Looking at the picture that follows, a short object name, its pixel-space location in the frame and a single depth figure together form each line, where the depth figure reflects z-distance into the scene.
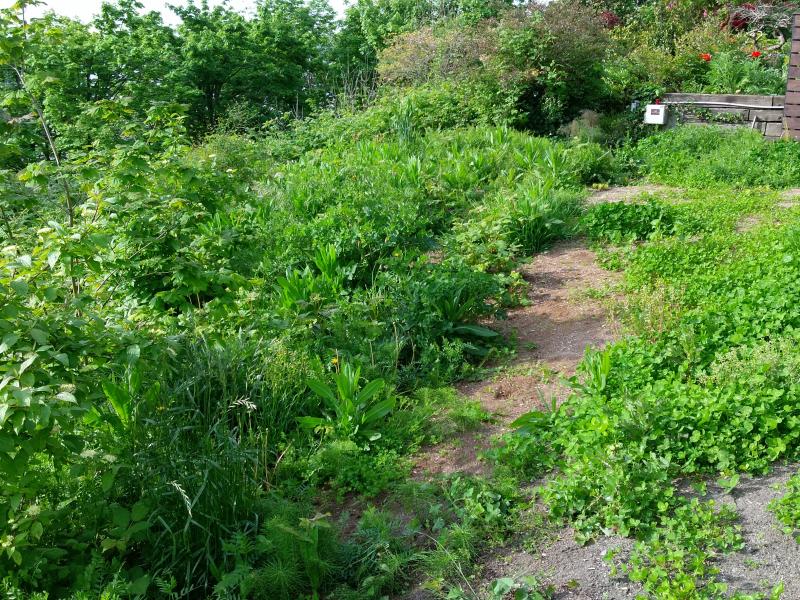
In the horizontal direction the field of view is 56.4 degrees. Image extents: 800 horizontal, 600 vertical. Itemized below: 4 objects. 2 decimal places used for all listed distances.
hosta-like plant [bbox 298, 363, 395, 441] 4.25
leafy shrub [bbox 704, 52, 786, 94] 11.59
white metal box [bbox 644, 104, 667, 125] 11.03
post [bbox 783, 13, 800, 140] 10.38
